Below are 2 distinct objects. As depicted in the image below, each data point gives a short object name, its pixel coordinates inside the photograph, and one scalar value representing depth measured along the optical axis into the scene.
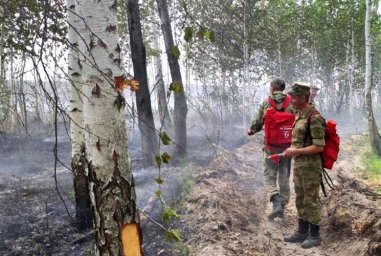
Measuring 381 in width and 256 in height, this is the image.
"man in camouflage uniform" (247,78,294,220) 5.07
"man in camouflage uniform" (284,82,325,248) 3.99
